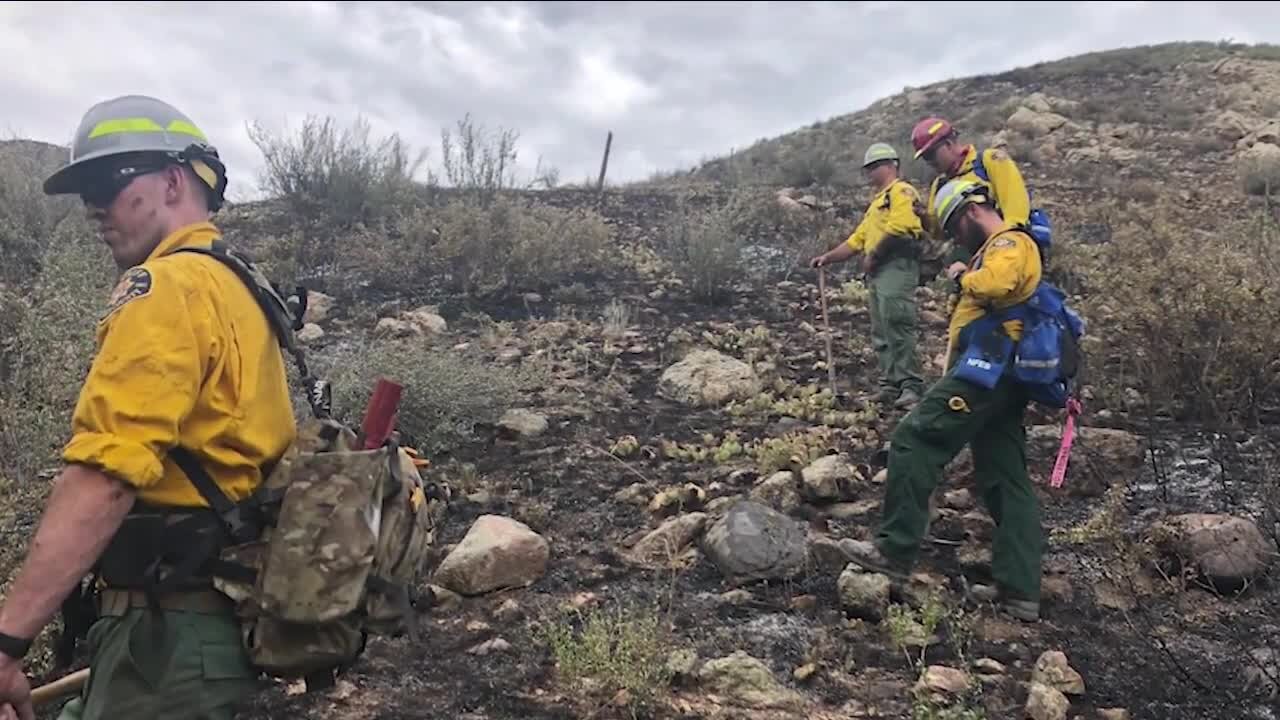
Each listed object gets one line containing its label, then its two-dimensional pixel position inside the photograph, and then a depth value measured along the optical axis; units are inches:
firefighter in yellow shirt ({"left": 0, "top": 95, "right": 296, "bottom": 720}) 62.3
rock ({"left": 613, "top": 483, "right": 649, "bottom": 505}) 184.1
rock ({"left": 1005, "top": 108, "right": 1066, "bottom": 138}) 611.5
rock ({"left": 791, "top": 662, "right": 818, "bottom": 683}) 125.2
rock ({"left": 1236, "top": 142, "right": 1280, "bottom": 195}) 404.8
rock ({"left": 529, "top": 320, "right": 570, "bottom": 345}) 274.8
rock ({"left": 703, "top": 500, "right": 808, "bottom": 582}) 151.6
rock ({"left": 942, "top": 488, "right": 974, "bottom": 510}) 179.2
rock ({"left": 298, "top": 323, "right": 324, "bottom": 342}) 268.5
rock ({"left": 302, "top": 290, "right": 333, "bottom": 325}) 286.4
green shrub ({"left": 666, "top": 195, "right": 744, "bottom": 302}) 319.9
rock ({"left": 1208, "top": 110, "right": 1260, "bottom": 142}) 538.9
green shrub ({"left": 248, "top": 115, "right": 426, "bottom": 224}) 384.5
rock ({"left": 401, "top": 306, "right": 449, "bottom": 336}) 279.0
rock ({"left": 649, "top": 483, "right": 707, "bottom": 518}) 178.5
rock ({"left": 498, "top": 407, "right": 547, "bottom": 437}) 216.2
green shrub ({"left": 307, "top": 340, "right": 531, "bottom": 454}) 207.3
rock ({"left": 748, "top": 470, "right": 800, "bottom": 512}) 177.2
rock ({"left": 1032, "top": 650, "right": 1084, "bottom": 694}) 119.6
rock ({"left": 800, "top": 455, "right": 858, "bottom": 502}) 179.9
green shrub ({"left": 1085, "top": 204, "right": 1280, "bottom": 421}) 197.2
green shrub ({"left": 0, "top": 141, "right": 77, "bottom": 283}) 292.8
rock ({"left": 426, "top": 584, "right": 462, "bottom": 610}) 146.9
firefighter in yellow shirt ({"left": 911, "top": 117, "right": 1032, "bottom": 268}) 161.3
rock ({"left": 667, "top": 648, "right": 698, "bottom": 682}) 122.8
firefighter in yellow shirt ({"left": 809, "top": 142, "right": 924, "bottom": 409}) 234.1
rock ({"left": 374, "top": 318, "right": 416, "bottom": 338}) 271.0
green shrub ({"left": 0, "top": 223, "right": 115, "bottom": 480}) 179.3
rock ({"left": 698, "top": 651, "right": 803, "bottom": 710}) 119.3
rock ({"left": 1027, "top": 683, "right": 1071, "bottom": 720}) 112.7
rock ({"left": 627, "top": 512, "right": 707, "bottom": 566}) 161.9
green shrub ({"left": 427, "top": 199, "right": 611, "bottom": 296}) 322.0
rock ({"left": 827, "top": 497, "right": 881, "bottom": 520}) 176.7
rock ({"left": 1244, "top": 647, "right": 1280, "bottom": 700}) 113.7
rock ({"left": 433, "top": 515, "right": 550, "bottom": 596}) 150.2
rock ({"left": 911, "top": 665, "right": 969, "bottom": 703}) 118.9
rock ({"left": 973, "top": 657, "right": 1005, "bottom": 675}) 125.6
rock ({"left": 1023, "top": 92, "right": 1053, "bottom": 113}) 660.1
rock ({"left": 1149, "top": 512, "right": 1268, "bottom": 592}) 142.6
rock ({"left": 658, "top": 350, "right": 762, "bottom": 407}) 239.0
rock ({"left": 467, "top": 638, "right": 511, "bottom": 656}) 132.6
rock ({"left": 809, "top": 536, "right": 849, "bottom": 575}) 154.5
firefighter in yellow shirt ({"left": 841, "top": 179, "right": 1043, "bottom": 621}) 144.3
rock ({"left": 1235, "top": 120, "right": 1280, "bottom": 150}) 502.3
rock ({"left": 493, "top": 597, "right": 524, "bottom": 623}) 142.3
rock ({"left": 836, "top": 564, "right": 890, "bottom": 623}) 140.9
